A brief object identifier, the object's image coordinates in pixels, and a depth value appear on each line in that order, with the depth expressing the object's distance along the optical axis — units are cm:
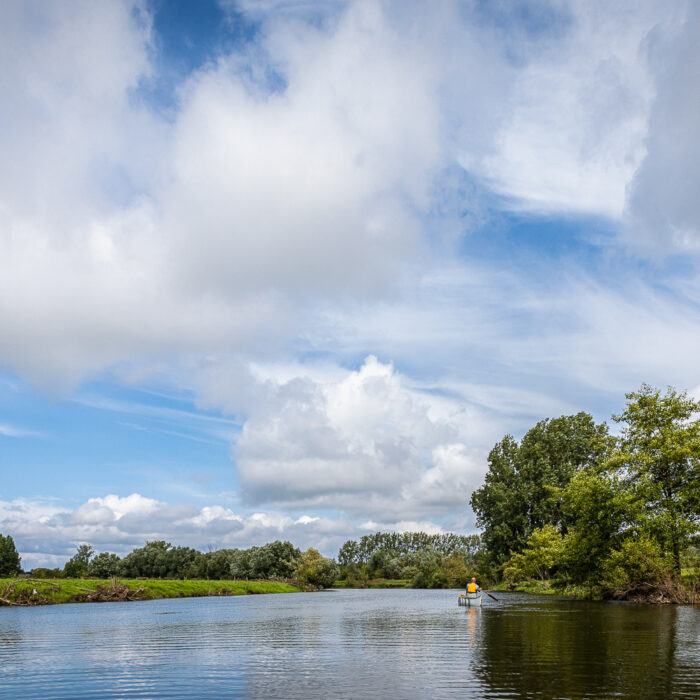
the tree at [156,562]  15000
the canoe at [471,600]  5938
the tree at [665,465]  5834
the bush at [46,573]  12499
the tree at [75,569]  14062
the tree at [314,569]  15450
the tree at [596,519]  6209
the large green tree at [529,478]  11100
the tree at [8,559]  13938
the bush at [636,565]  5831
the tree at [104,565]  14775
